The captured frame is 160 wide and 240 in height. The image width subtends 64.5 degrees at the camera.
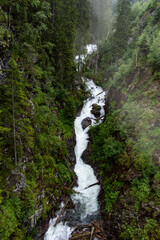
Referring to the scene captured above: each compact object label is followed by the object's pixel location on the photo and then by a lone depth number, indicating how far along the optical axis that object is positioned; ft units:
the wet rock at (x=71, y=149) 57.53
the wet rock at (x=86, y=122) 75.88
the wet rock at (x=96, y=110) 81.61
